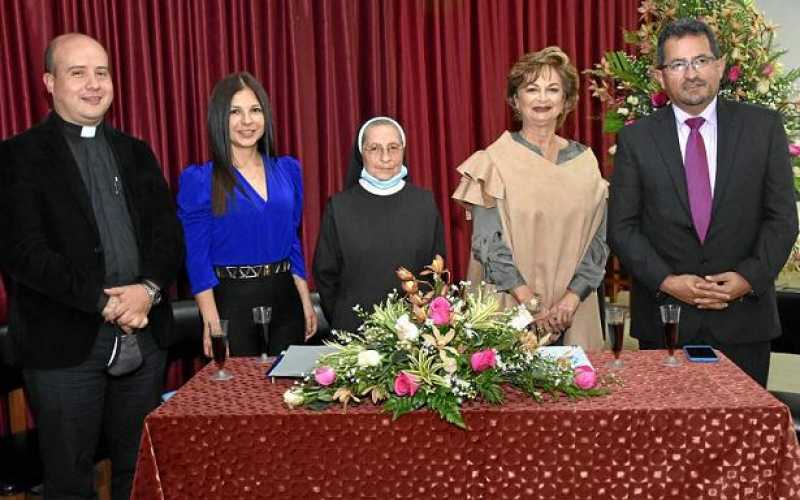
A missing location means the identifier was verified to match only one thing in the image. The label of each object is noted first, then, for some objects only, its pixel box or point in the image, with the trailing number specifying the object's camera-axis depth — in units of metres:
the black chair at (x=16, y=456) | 2.66
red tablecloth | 1.89
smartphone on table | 2.23
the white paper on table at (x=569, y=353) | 2.15
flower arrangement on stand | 4.01
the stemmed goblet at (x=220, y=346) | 2.21
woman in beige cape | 2.97
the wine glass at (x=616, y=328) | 2.16
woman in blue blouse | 2.88
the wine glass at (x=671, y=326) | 2.17
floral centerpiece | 1.86
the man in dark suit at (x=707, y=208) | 2.67
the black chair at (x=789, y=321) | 3.42
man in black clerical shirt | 2.48
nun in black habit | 2.92
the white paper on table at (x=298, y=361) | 2.18
